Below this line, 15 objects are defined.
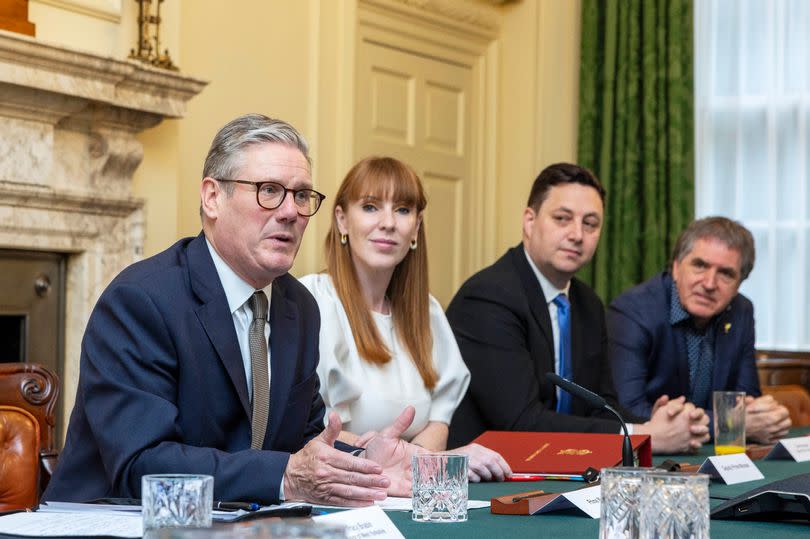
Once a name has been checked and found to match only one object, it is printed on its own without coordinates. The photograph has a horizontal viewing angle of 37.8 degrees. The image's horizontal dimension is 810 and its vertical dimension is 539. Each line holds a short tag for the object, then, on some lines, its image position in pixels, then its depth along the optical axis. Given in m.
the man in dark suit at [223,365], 1.84
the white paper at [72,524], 1.49
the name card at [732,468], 2.29
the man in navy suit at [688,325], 3.72
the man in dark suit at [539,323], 3.18
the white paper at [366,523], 1.50
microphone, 2.06
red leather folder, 2.33
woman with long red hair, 2.99
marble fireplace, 3.56
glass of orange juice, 2.90
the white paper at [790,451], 2.80
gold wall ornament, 3.91
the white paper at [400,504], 1.85
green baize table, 1.61
